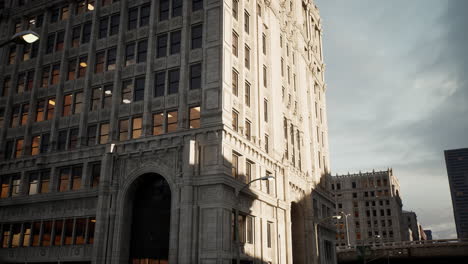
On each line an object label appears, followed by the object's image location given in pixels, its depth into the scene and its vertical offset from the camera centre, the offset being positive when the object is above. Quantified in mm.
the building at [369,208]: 149625 +19490
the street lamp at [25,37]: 11681 +5969
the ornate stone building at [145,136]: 35375 +11760
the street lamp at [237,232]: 28531 +2160
